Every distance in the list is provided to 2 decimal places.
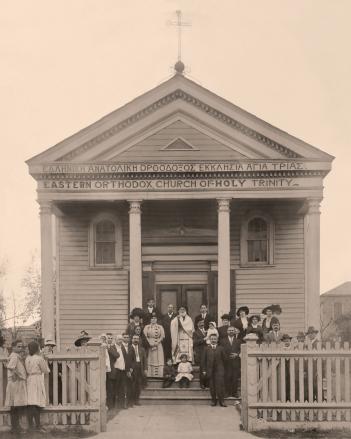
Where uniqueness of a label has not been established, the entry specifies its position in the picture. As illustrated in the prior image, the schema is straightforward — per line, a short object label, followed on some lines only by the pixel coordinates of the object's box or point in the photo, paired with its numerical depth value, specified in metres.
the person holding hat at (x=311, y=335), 16.48
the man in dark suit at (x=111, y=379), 15.89
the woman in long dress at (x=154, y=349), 18.03
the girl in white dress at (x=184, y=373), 17.41
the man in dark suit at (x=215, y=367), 15.88
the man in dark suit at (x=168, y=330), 18.83
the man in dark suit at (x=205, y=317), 18.53
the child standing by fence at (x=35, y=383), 12.31
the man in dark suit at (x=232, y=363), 16.41
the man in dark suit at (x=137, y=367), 16.31
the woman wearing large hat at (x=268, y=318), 17.42
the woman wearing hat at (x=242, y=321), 18.00
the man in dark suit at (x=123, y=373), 15.89
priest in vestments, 18.34
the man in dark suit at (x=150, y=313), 19.17
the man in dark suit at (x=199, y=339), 17.83
